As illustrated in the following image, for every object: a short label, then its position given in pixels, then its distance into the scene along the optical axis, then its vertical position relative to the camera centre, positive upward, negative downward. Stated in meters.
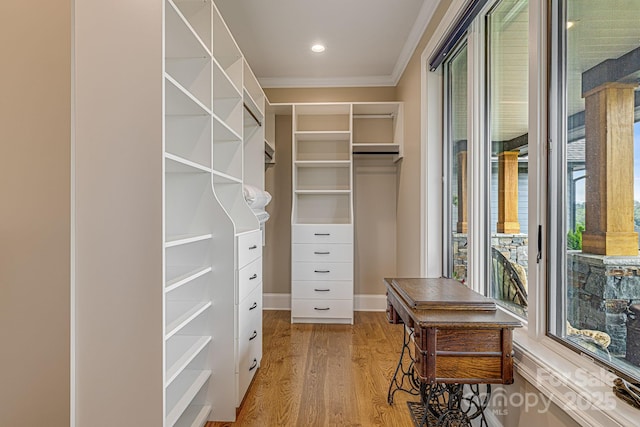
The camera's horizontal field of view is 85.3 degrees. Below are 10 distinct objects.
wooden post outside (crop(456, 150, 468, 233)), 2.34 +0.16
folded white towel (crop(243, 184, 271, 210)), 2.54 +0.14
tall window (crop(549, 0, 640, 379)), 1.02 +0.12
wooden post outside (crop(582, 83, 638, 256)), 1.03 +0.14
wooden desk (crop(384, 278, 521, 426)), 1.34 -0.51
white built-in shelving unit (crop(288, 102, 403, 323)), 3.55 +0.25
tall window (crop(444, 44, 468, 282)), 2.36 +0.41
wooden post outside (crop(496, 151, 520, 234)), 1.72 +0.12
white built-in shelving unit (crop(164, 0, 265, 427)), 1.80 -0.20
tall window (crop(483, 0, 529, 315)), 1.64 +0.34
